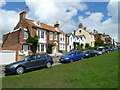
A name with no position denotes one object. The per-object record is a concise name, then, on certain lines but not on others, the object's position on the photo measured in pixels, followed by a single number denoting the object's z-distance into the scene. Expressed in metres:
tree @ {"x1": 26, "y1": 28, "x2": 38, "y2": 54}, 24.70
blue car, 15.59
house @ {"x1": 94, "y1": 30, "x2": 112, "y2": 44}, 72.56
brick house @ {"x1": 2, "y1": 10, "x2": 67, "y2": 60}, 24.16
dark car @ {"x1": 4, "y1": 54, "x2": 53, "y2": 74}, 10.20
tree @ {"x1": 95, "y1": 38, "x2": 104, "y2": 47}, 57.45
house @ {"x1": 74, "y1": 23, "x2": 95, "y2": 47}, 52.73
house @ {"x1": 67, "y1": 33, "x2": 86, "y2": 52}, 38.49
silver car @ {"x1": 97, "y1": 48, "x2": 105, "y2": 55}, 25.42
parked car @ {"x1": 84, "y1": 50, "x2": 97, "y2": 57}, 20.13
